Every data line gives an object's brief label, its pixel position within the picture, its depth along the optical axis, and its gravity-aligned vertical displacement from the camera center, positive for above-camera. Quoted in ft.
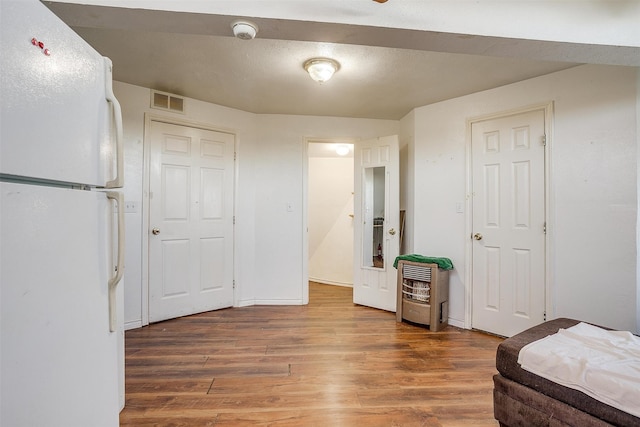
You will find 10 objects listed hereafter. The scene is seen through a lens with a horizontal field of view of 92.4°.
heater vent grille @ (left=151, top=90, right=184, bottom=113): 10.07 +3.71
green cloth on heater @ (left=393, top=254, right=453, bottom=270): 9.77 -1.49
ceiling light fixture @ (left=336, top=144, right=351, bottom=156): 15.50 +3.31
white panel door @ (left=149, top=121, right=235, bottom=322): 10.27 -0.30
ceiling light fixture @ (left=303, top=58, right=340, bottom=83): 7.81 +3.77
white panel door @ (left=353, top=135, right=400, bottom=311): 11.62 -0.27
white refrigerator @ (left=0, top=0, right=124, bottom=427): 2.31 -0.12
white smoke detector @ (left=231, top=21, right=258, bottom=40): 4.99 +3.03
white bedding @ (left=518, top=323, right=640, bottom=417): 3.84 -2.05
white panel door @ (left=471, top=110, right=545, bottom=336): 8.64 -0.24
